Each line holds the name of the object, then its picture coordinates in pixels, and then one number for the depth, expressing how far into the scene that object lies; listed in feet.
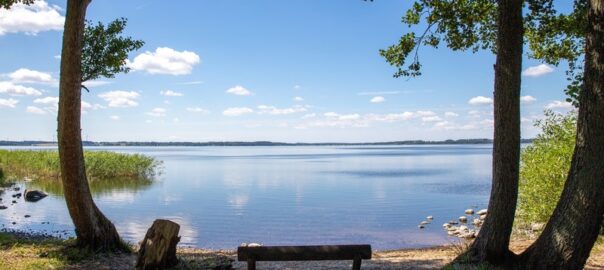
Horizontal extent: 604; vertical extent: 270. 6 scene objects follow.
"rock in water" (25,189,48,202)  116.89
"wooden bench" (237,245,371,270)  28.89
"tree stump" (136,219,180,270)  33.94
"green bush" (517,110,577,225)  60.80
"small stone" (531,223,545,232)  67.83
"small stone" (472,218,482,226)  89.71
